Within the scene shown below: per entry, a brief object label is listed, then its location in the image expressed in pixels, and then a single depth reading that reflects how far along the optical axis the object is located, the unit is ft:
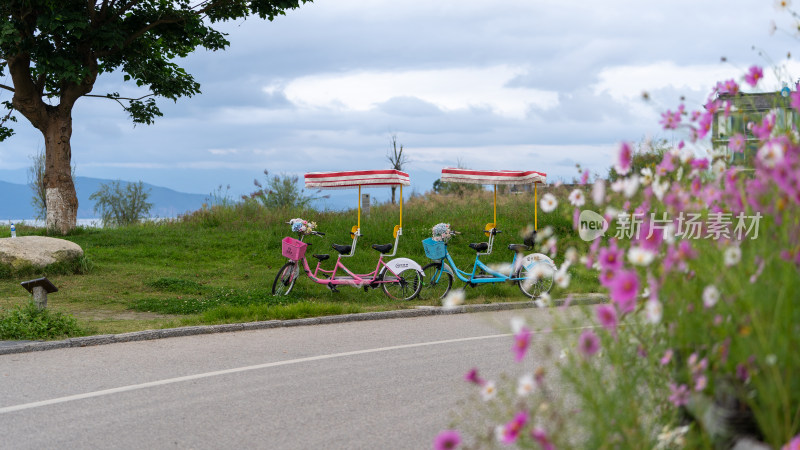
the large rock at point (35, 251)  57.57
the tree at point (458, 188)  112.47
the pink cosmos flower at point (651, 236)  11.59
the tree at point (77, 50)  74.74
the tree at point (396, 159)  129.49
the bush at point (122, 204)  113.60
